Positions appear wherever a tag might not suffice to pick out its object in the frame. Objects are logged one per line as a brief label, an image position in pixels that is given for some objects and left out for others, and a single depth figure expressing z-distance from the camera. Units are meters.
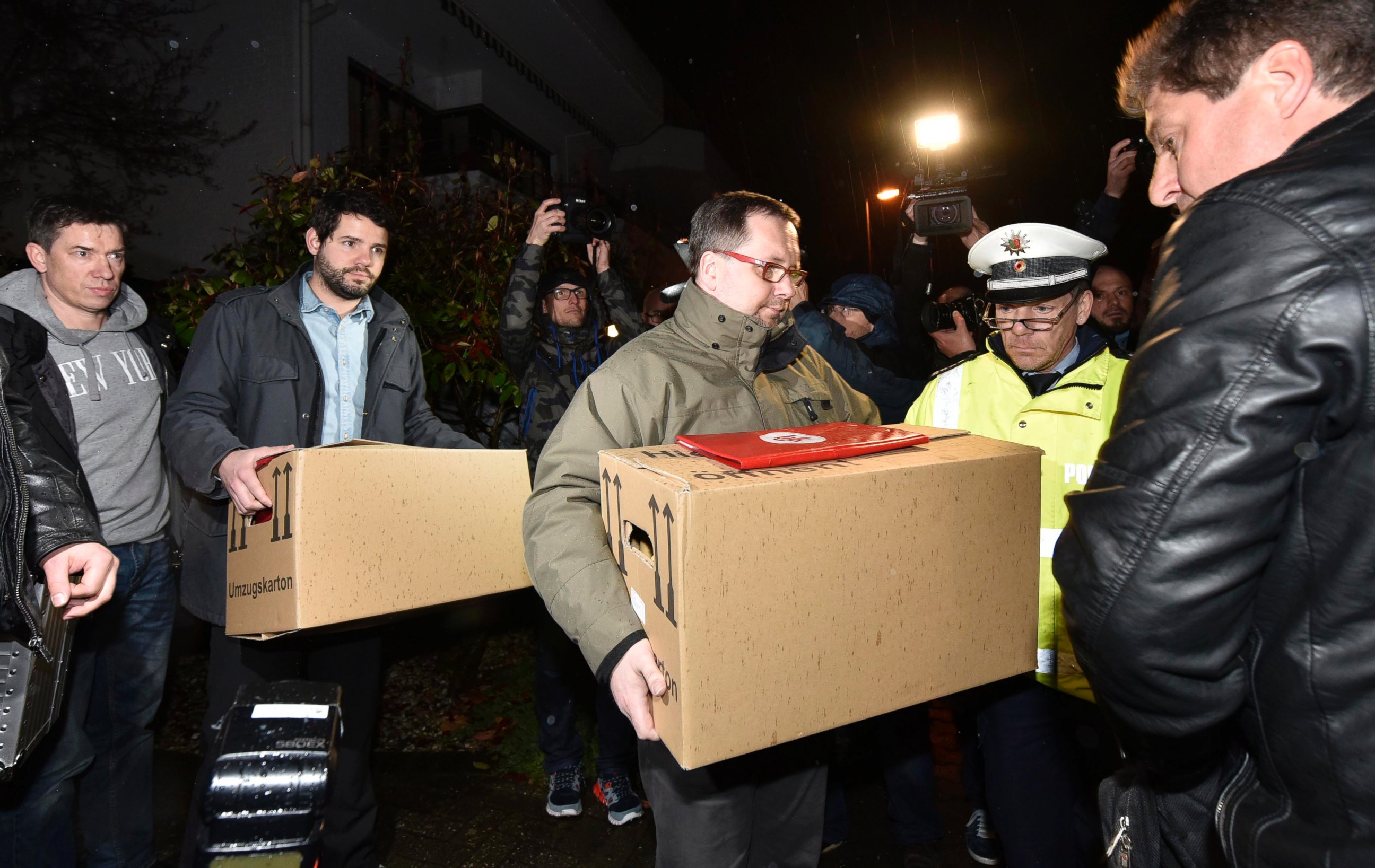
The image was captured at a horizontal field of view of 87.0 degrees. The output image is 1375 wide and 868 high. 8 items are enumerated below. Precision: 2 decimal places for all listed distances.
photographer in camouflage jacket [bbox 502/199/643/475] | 3.54
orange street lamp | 4.96
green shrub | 3.74
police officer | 2.08
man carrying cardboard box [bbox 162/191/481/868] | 2.28
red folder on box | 1.33
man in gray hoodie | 2.48
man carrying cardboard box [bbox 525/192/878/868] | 1.59
